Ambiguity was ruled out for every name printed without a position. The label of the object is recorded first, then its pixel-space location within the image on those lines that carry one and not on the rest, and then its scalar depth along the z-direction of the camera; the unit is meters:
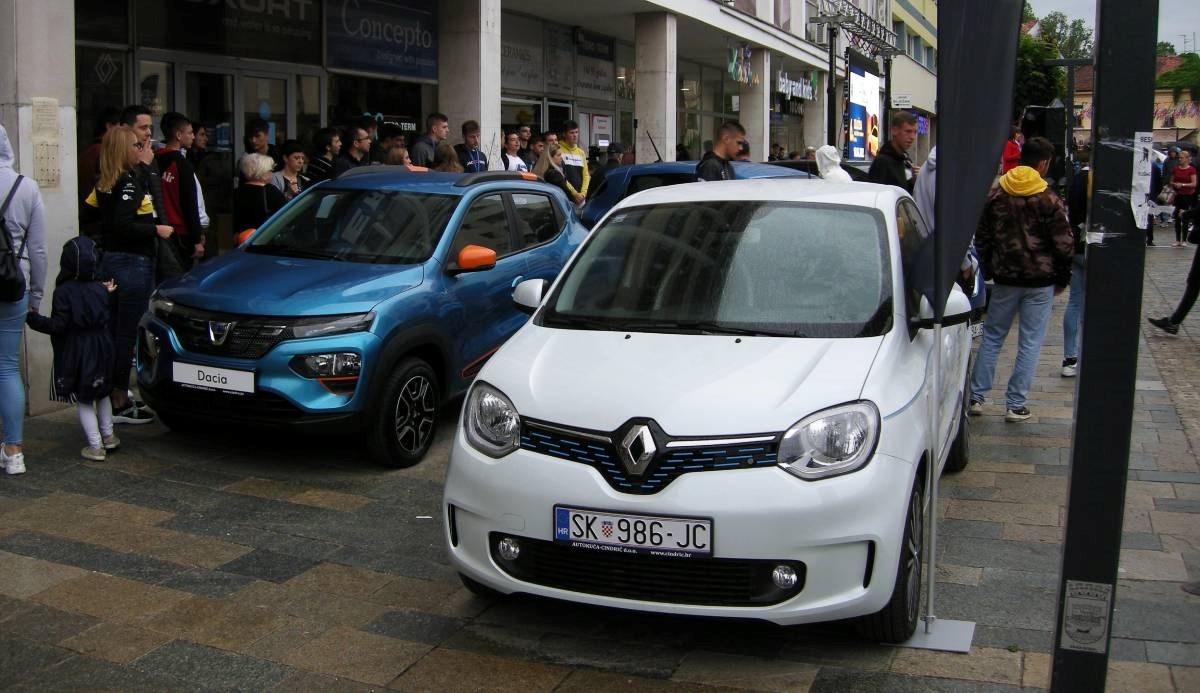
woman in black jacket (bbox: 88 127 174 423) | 7.31
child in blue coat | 6.50
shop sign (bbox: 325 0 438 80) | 15.07
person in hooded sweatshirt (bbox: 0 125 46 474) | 6.28
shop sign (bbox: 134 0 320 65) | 12.27
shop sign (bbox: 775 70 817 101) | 30.94
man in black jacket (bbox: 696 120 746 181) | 10.05
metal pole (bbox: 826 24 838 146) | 21.21
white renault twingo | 3.95
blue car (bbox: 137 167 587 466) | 6.45
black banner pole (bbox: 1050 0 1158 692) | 2.96
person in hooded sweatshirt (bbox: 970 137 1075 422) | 7.80
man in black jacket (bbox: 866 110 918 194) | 10.09
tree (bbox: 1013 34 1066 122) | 42.94
